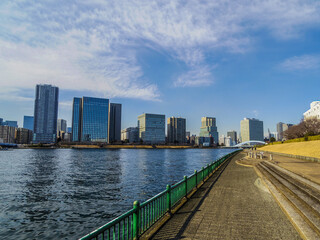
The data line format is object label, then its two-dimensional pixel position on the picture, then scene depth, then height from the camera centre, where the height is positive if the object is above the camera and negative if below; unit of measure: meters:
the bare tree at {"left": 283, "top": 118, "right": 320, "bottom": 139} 85.93 +5.24
